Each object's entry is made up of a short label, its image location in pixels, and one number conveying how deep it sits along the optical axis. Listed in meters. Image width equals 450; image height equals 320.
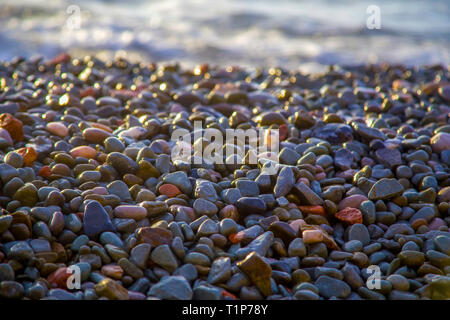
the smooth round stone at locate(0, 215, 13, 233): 2.02
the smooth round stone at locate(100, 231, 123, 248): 2.07
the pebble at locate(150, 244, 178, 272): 1.97
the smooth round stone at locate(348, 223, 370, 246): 2.29
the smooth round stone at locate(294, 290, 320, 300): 1.86
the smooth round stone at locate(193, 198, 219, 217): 2.33
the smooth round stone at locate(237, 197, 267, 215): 2.37
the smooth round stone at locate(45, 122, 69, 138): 3.06
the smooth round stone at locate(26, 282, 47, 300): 1.77
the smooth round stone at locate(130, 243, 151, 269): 1.97
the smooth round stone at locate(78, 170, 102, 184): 2.52
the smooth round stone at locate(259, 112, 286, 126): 3.35
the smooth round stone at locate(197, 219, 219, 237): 2.17
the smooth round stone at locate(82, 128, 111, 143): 2.96
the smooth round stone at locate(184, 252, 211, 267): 2.00
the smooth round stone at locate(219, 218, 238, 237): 2.19
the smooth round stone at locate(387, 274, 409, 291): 1.96
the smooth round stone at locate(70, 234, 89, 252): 2.04
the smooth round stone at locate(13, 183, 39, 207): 2.27
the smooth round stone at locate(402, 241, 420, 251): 2.18
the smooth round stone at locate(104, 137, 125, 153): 2.81
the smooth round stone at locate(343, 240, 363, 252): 2.21
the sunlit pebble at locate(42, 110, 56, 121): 3.30
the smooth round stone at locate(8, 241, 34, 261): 1.91
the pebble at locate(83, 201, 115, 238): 2.12
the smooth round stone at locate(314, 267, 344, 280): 2.00
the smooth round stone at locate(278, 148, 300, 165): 2.82
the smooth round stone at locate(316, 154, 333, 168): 2.83
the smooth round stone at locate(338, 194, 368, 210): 2.48
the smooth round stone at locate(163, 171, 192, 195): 2.49
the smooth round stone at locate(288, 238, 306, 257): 2.13
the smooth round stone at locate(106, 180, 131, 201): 2.42
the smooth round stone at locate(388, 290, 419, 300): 1.92
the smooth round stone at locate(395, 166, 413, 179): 2.77
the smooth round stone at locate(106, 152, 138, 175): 2.63
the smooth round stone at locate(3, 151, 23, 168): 2.56
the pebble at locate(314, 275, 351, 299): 1.93
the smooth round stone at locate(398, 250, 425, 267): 2.10
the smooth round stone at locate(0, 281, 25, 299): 1.76
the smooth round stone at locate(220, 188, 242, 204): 2.42
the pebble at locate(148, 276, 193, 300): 1.82
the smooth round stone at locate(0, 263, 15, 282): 1.82
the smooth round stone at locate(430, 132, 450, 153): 3.04
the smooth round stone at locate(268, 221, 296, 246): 2.20
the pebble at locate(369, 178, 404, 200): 2.54
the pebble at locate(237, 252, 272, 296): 1.89
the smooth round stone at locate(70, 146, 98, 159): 2.77
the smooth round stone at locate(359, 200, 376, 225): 2.41
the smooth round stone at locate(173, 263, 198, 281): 1.94
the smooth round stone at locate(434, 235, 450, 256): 2.15
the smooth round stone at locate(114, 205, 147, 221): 2.24
